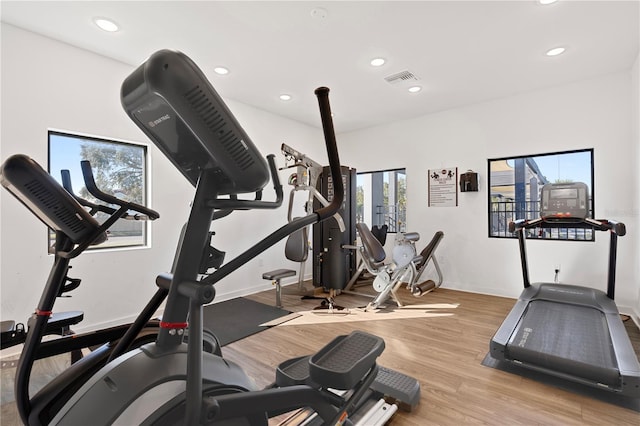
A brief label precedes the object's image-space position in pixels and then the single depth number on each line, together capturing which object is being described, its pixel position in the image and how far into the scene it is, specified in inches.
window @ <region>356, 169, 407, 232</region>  315.6
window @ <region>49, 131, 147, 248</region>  117.5
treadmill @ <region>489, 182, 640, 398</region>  75.5
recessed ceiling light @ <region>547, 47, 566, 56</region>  119.9
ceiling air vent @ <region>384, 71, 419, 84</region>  140.2
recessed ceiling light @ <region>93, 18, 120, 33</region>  100.8
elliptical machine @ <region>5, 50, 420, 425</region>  27.5
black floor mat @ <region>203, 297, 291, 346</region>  116.6
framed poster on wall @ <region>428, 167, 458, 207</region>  185.9
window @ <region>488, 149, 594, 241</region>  154.9
